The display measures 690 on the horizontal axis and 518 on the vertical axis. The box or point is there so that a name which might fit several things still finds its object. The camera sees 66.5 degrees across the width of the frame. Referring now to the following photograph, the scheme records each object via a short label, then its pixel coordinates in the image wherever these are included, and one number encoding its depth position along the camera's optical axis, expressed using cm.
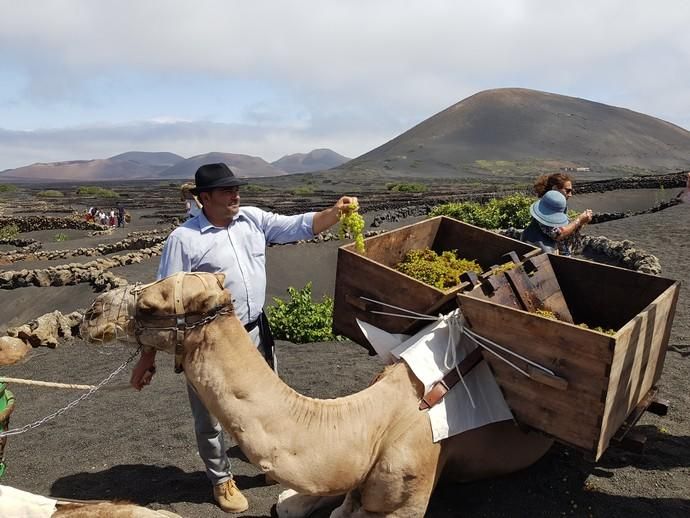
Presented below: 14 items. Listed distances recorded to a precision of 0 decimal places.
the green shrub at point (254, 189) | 8125
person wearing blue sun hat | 594
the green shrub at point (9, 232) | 3189
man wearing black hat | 391
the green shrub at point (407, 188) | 7156
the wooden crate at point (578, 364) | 320
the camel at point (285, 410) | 301
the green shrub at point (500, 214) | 2084
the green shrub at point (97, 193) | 8038
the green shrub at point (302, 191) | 7406
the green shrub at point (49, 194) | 8025
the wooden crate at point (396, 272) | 401
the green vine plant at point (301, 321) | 1020
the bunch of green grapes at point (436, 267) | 443
